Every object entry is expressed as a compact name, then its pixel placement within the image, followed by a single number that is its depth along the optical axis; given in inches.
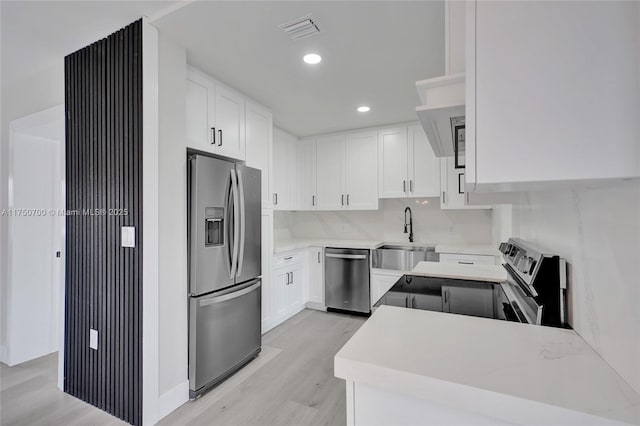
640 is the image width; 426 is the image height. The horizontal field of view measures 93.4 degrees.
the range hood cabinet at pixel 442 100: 34.1
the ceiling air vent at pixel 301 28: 70.1
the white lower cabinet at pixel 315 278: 156.3
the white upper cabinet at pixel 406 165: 142.4
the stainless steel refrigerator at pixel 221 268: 82.2
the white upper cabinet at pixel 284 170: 150.2
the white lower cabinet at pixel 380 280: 139.7
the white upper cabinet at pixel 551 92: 24.3
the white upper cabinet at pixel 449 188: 136.5
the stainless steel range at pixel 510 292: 41.5
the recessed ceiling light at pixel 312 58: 85.1
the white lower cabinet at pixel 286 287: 132.1
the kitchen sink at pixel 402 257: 137.7
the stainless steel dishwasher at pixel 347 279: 146.6
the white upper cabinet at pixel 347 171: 155.2
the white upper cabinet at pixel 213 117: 89.0
